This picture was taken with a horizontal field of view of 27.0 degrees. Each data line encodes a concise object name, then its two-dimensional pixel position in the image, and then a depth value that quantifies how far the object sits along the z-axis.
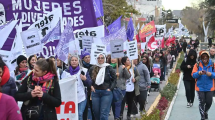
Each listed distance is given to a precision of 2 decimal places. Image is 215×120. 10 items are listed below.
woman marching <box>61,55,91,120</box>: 8.20
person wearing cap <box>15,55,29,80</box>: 7.69
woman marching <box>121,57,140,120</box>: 10.63
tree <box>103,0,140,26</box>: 31.65
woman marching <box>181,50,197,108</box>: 11.85
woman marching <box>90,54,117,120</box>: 8.62
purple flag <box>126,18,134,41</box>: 16.33
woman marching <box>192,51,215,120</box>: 9.79
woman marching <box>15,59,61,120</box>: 5.15
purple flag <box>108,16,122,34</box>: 14.10
